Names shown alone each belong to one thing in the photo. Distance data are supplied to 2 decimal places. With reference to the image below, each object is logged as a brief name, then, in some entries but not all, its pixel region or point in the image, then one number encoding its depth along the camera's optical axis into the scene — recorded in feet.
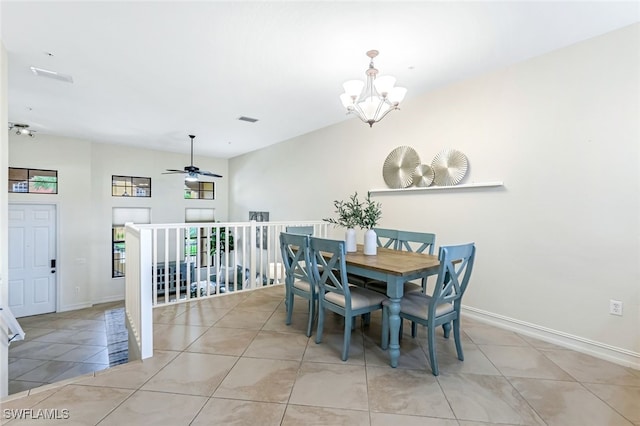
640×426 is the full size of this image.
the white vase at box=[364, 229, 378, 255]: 9.54
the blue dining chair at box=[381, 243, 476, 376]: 7.00
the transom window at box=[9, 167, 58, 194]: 19.25
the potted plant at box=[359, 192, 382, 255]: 9.24
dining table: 7.27
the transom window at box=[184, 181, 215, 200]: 27.14
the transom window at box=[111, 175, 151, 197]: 23.57
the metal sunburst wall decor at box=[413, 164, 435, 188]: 12.07
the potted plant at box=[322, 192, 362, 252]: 9.27
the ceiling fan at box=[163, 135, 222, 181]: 18.75
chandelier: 8.19
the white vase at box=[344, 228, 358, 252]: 10.05
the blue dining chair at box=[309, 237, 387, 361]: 7.77
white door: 19.13
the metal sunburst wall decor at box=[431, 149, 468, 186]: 11.10
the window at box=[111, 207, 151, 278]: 23.40
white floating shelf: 10.36
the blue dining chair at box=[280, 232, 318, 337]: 9.05
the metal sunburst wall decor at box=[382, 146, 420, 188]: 12.72
